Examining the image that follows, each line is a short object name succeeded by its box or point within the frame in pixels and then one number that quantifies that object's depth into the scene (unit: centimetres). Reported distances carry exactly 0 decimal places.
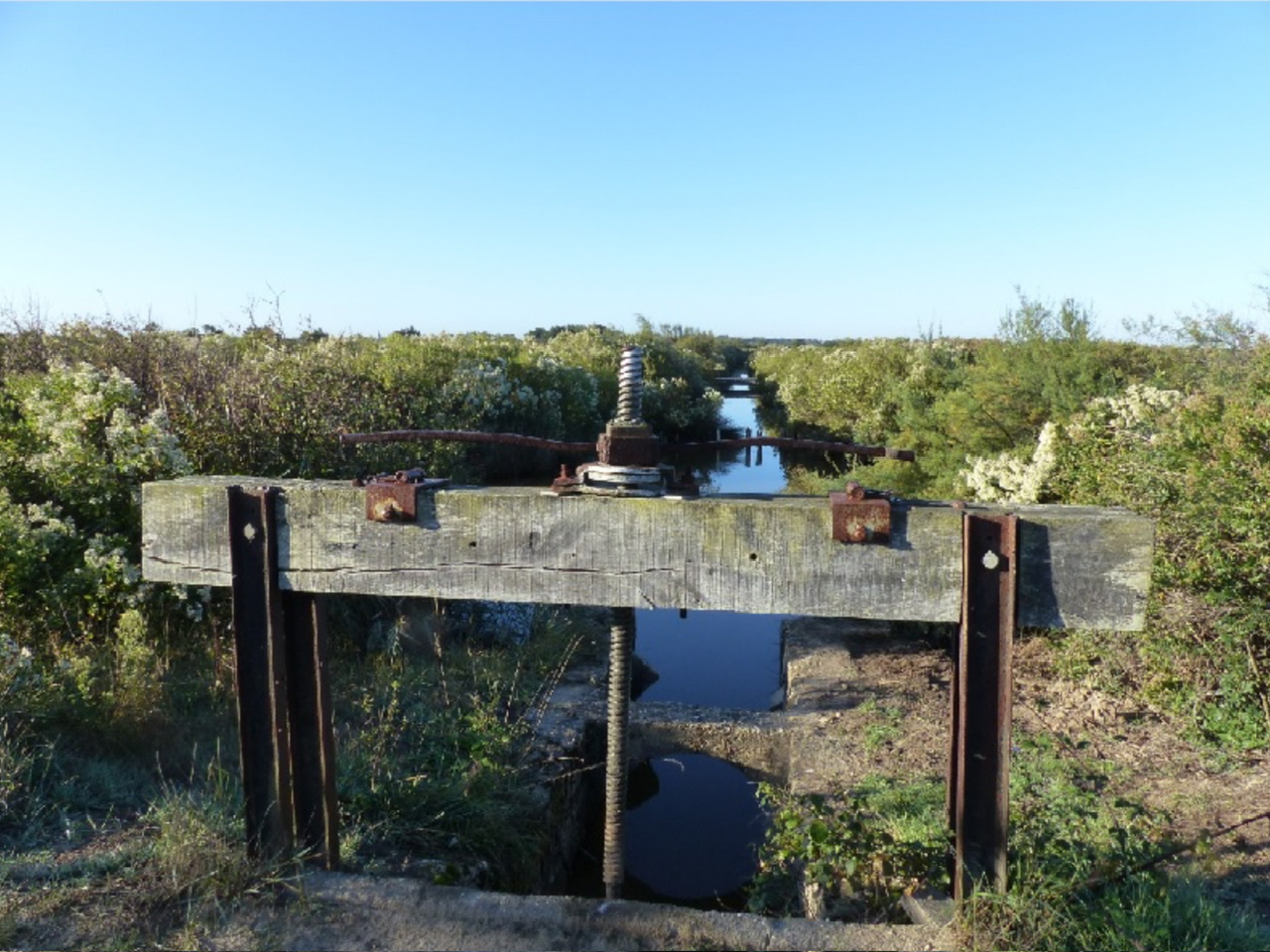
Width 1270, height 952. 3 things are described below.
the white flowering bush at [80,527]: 610
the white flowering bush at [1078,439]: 897
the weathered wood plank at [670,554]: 263
